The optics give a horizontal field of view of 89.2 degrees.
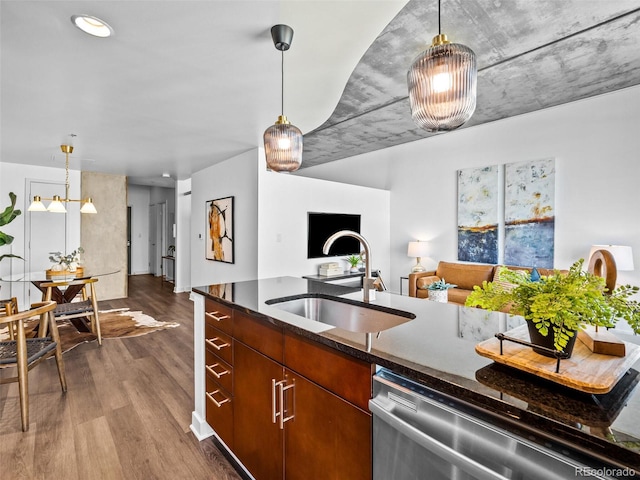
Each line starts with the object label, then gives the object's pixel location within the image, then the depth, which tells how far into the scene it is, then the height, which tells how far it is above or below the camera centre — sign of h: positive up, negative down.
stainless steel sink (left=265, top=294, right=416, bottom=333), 1.57 -0.41
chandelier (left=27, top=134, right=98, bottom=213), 3.95 +0.33
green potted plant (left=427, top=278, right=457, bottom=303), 4.38 -0.73
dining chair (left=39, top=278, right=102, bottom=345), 3.36 -0.81
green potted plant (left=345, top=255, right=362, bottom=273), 5.45 -0.43
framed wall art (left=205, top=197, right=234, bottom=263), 4.85 +0.06
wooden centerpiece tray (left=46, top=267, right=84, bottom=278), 3.65 -0.46
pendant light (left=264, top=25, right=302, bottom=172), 1.88 +0.55
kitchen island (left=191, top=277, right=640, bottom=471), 0.57 -0.33
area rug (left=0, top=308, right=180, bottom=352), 3.83 -1.24
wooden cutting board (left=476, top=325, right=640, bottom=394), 0.66 -0.29
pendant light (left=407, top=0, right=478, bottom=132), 1.18 +0.57
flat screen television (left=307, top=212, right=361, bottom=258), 4.94 +0.08
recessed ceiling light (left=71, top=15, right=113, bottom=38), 1.79 +1.19
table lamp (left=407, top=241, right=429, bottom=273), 5.52 -0.25
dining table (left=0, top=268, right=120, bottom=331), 3.42 -0.52
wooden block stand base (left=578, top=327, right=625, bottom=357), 0.79 -0.26
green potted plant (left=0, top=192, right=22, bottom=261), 2.91 +0.10
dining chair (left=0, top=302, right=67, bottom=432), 2.08 -0.84
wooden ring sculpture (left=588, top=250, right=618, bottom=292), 0.79 -0.07
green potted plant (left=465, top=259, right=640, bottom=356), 0.71 -0.15
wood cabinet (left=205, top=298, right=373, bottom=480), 1.03 -0.66
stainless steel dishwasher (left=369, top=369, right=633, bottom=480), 0.62 -0.47
